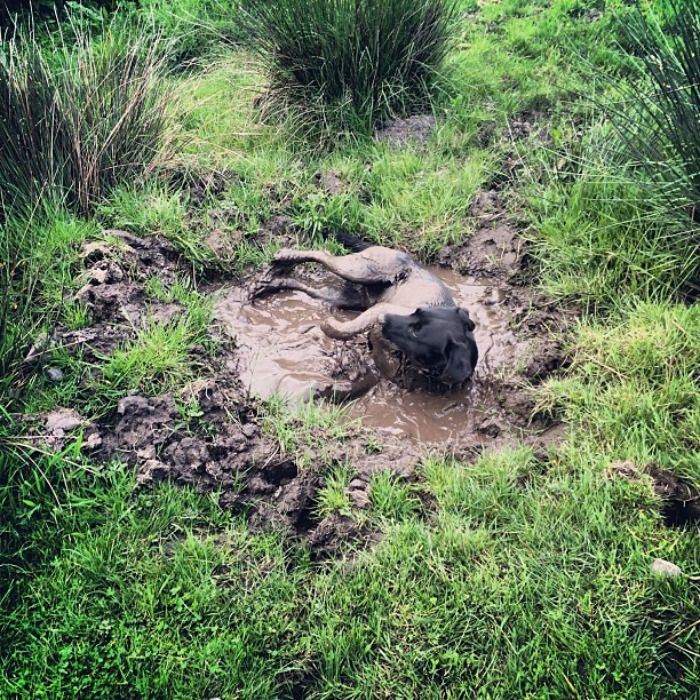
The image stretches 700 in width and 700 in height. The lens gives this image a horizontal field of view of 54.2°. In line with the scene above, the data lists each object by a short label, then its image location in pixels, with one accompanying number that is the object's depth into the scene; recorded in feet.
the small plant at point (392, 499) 10.79
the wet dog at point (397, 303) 12.78
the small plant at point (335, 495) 10.76
